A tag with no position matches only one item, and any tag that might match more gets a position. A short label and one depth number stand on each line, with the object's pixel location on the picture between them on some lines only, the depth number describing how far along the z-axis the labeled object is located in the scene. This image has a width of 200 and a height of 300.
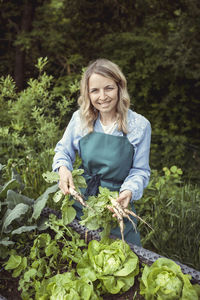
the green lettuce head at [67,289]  0.96
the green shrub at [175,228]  2.13
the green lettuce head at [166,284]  0.95
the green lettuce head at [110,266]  1.04
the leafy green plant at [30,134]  2.40
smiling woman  1.48
